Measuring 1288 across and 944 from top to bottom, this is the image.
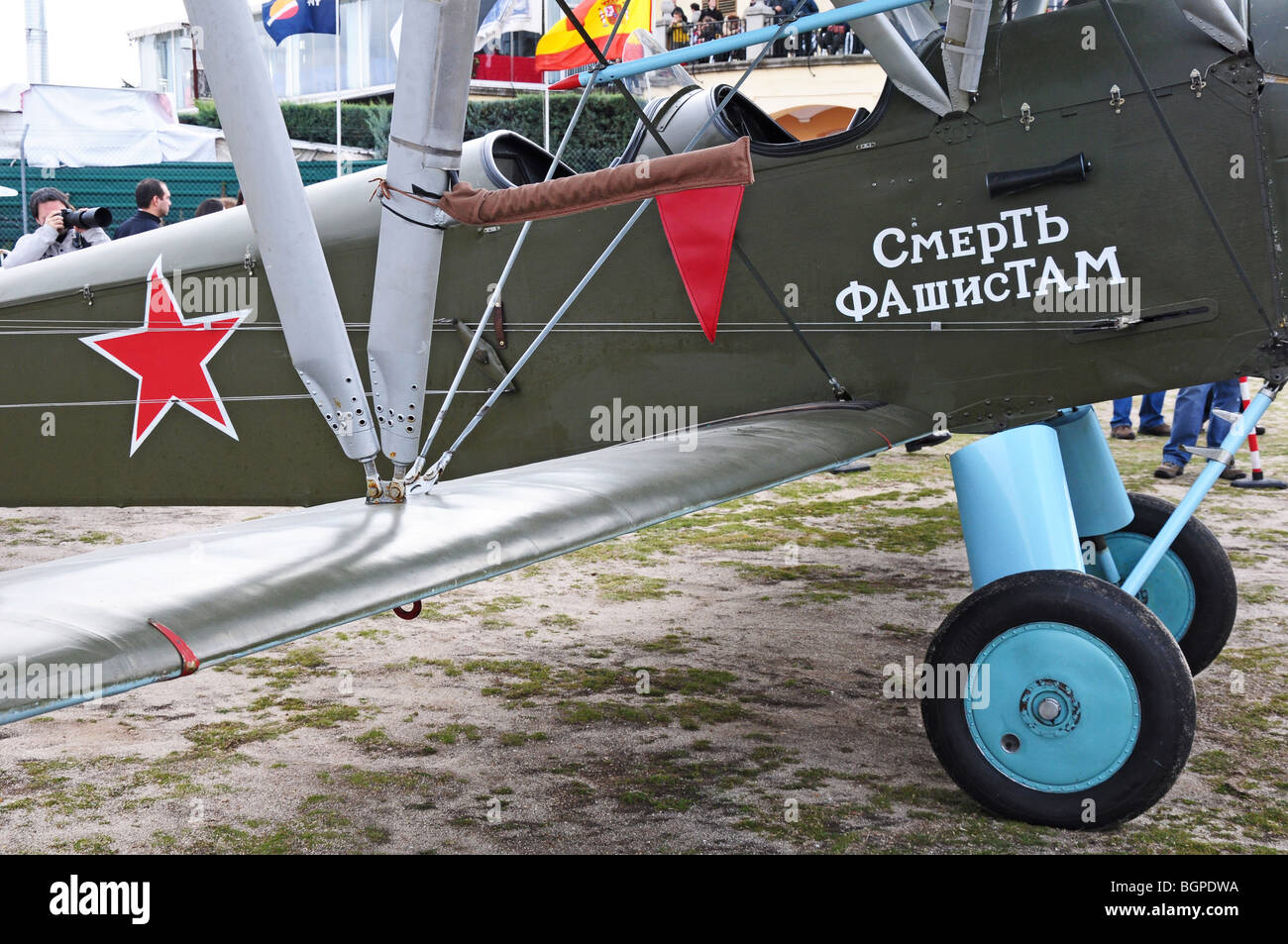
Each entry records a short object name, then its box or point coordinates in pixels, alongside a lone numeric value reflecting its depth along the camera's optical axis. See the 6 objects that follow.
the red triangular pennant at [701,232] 3.61
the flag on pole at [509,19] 11.80
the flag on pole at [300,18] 12.94
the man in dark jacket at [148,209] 7.06
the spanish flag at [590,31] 11.37
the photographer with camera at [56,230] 6.75
